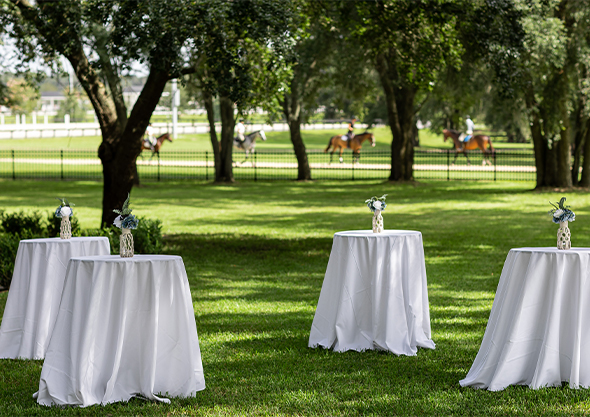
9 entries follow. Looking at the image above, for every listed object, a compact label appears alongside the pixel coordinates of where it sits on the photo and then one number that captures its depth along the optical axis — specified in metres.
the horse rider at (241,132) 39.09
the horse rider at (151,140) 42.05
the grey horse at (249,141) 40.69
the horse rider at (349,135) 43.62
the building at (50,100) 133.19
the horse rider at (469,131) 43.97
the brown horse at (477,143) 42.62
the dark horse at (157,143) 41.72
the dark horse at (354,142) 43.38
